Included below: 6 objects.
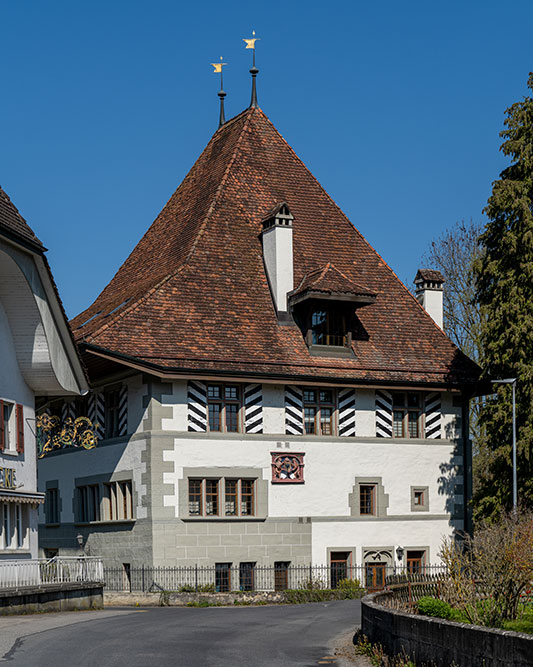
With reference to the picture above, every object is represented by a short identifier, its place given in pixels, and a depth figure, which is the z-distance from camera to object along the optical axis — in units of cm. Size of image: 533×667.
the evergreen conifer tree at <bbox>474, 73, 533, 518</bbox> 3697
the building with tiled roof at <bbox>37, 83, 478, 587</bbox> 3425
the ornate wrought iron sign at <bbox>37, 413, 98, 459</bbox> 3034
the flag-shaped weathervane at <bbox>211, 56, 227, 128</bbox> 4581
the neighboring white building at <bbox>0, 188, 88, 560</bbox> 2761
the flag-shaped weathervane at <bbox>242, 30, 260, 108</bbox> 4381
